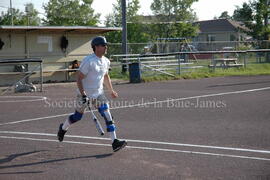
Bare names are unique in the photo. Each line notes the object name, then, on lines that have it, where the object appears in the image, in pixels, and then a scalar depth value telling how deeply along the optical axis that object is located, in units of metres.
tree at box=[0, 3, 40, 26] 42.31
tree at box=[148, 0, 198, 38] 54.06
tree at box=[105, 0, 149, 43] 45.91
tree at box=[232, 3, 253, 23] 43.28
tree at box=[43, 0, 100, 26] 49.59
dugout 22.78
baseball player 7.34
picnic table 29.83
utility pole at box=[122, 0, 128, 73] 26.39
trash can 22.72
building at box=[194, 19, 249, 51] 71.94
